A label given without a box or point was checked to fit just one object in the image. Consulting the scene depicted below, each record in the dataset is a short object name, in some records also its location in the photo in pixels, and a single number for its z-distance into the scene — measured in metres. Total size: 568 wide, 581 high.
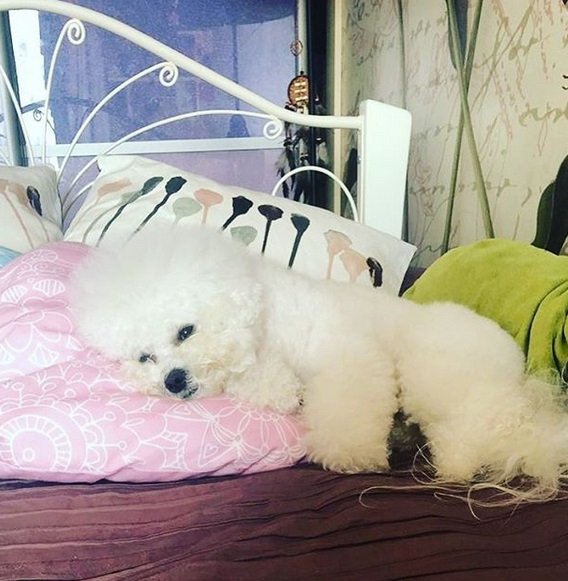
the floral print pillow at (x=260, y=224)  1.42
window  2.69
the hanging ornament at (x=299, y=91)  2.58
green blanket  1.04
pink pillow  0.86
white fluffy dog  0.92
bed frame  1.60
